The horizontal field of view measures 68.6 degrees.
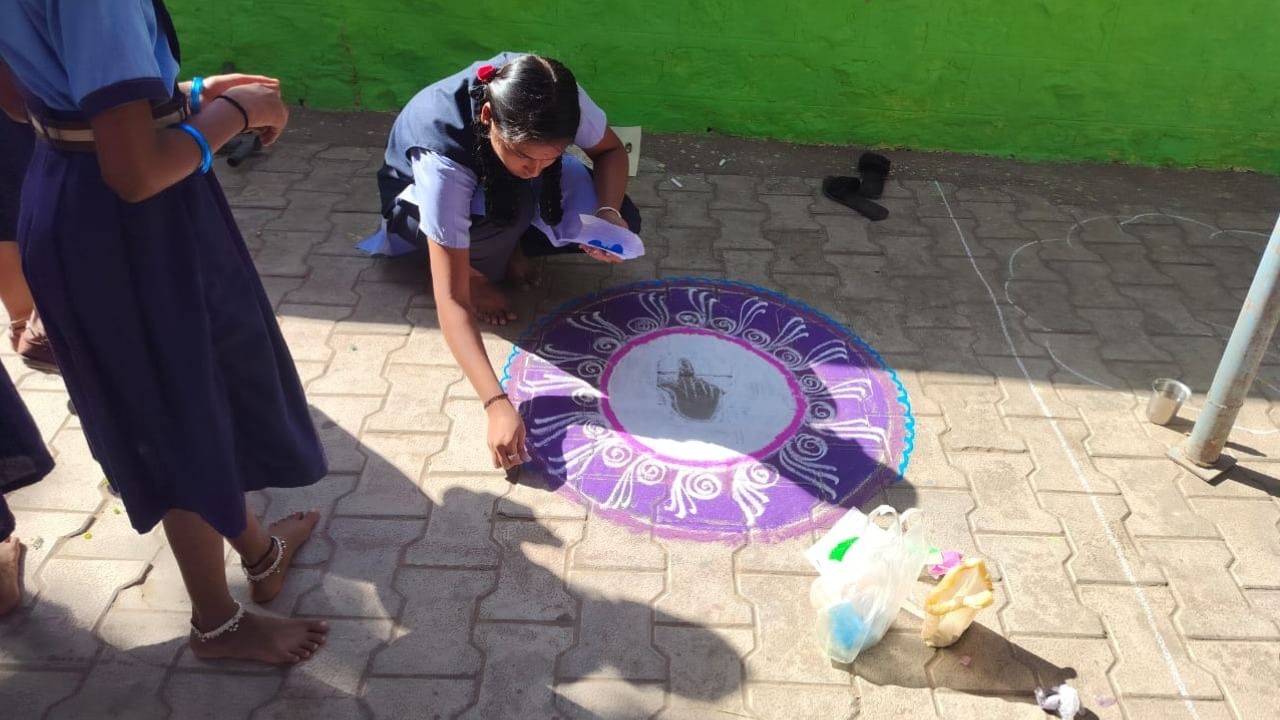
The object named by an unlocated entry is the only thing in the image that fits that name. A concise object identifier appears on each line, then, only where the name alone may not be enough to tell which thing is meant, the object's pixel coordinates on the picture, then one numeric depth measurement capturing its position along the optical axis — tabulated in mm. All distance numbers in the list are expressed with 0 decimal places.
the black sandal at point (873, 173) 4500
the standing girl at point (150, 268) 1483
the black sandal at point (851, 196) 4320
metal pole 2676
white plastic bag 2234
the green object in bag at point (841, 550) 2326
